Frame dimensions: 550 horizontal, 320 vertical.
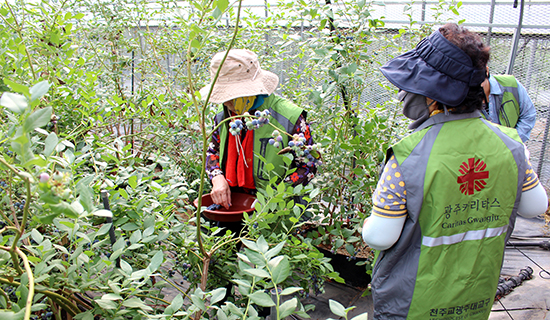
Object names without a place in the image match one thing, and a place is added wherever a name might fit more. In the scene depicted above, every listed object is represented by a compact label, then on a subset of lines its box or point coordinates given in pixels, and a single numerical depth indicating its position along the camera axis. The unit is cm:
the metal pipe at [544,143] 431
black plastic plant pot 231
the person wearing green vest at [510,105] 210
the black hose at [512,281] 240
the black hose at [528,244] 320
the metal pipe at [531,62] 426
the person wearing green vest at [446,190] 111
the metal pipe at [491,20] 428
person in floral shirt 175
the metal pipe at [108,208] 92
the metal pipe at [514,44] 405
